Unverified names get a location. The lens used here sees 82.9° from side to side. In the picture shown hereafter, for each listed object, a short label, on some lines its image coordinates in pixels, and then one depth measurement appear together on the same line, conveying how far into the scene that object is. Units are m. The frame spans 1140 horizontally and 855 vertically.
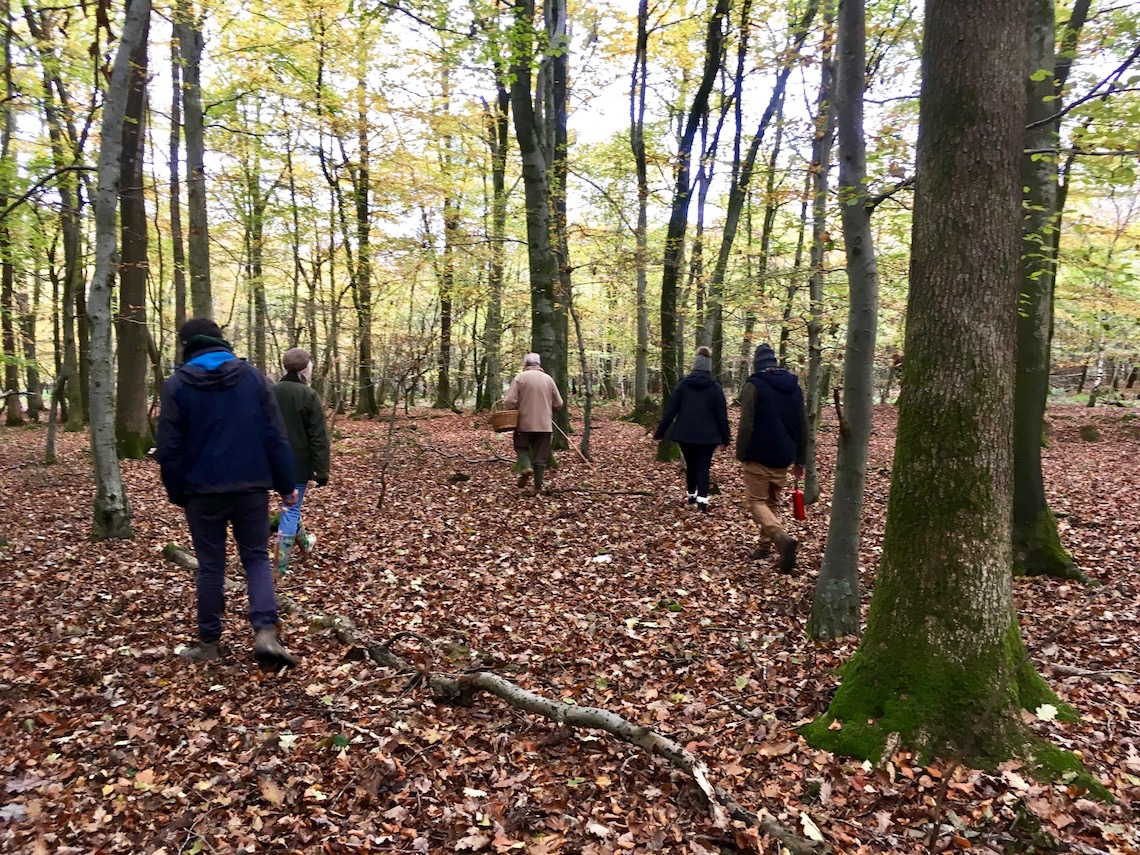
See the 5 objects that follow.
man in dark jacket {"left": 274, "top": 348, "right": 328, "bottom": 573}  6.48
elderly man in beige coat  9.69
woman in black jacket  8.80
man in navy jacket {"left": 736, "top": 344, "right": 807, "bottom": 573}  7.10
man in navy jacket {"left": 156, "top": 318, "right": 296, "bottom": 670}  4.34
